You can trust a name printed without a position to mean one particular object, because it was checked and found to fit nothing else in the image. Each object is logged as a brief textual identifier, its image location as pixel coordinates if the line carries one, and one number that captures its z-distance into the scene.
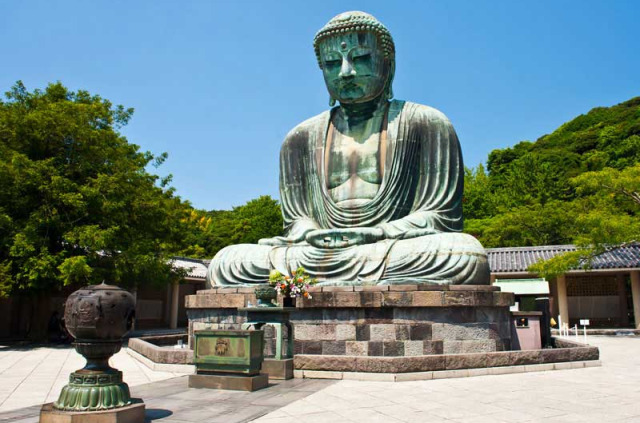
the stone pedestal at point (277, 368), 7.00
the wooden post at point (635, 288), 19.30
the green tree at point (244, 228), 37.59
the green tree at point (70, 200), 13.52
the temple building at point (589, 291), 20.61
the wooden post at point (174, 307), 23.61
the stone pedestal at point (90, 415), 4.16
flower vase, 7.30
